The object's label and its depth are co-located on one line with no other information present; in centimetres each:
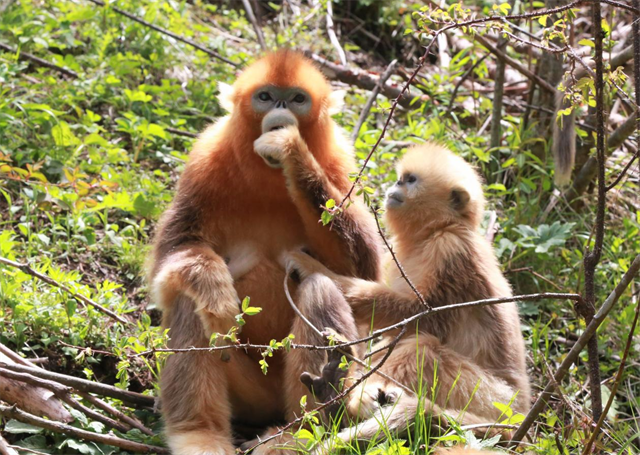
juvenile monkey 714
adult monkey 718
